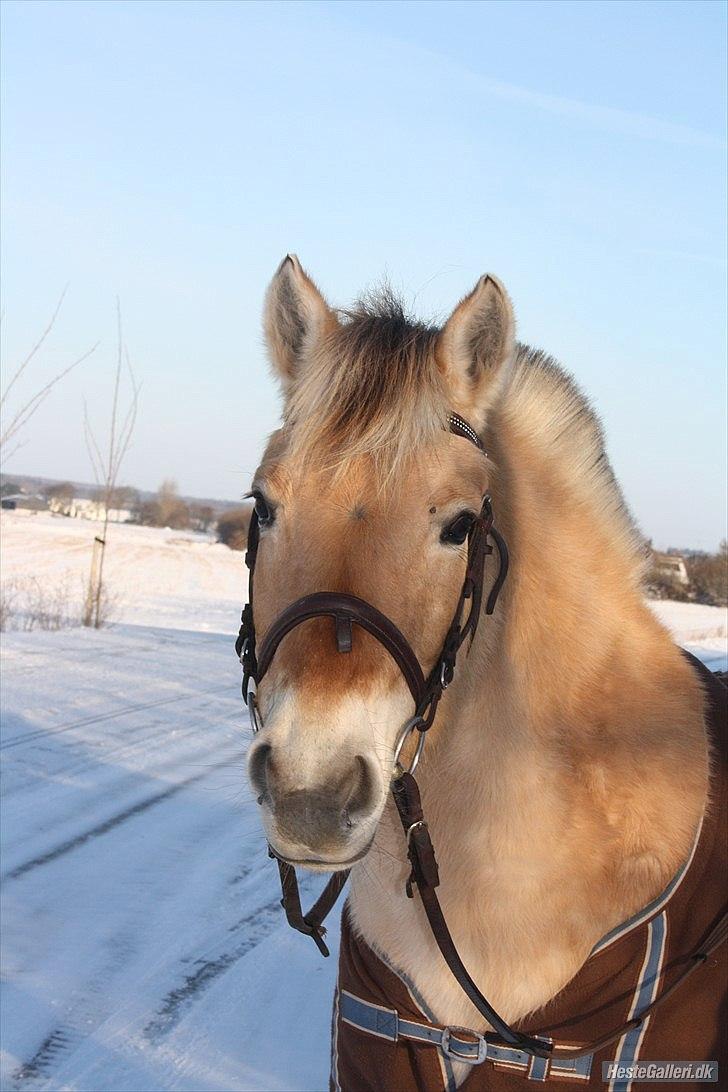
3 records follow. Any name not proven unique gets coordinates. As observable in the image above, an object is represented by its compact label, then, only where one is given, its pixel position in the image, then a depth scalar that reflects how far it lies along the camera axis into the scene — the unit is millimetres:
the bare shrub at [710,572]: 27969
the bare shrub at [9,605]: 13789
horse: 2215
